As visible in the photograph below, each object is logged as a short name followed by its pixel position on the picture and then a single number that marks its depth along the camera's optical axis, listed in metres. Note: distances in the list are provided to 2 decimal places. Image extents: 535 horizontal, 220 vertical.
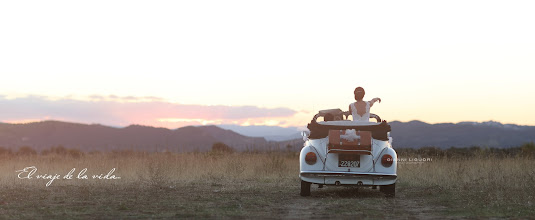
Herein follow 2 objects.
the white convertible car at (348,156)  14.49
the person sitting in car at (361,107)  15.63
